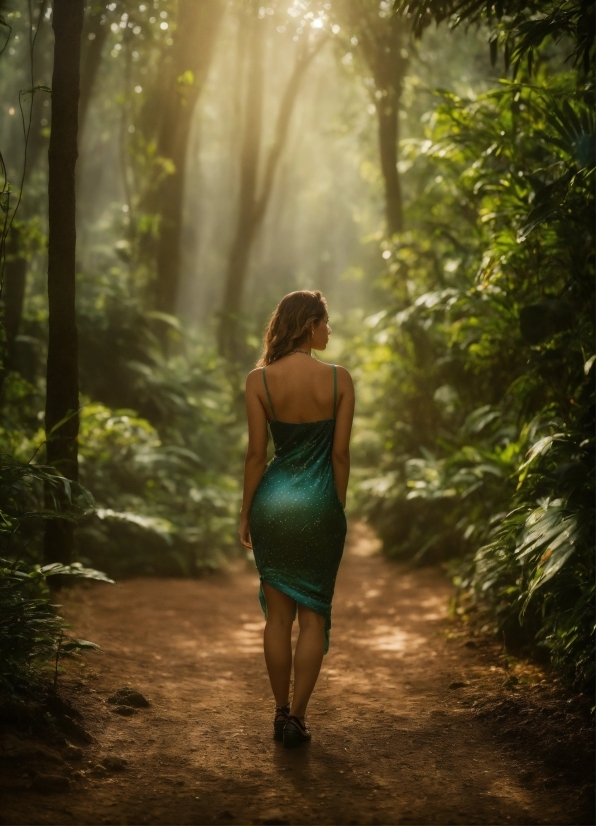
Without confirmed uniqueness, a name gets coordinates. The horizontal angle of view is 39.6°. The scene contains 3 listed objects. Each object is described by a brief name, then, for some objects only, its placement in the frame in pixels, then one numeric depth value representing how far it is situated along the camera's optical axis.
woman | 4.55
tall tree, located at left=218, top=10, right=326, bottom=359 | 17.73
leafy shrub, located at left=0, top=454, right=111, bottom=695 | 4.11
